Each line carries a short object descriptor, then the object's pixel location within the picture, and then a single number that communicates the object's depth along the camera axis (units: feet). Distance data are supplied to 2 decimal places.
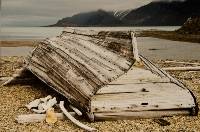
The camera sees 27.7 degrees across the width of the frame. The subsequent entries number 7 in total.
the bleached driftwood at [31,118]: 29.91
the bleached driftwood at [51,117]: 30.12
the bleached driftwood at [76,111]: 29.96
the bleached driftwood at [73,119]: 27.85
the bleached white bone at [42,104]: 32.27
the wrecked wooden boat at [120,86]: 29.73
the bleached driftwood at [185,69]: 48.93
